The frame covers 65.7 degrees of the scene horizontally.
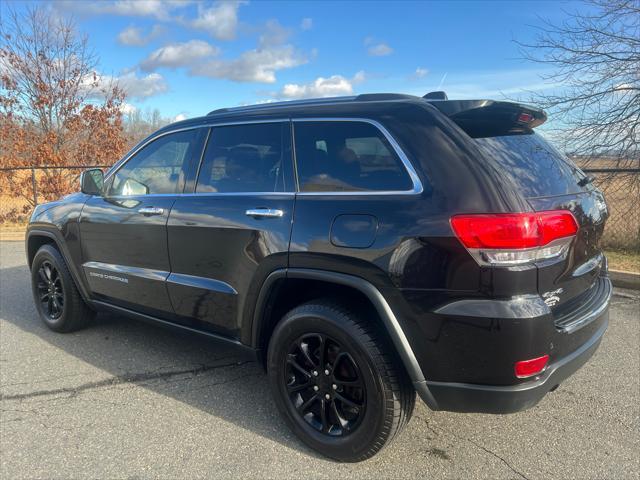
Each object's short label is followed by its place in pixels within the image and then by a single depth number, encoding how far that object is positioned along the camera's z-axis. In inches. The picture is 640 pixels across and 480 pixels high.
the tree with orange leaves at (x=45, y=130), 524.1
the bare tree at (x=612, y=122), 274.1
